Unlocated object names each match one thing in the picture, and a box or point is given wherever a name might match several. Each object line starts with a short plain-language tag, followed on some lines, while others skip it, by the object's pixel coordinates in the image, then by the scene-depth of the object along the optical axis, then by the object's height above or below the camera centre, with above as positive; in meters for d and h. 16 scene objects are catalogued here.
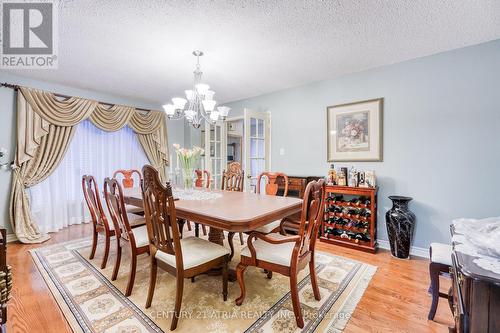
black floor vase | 2.61 -0.71
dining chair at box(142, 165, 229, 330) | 1.50 -0.62
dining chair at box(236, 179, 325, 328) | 1.52 -0.63
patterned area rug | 1.55 -1.09
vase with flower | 2.41 +0.05
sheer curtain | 3.57 -0.09
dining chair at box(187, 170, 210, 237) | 3.64 -0.24
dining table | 1.49 -0.34
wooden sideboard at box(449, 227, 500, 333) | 0.87 -0.54
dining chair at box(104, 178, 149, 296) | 1.88 -0.60
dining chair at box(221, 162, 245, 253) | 3.16 -0.18
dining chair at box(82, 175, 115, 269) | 2.25 -0.49
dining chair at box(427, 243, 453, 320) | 1.57 -0.73
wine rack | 2.84 -0.69
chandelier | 2.47 +0.68
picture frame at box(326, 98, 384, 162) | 3.05 +0.49
